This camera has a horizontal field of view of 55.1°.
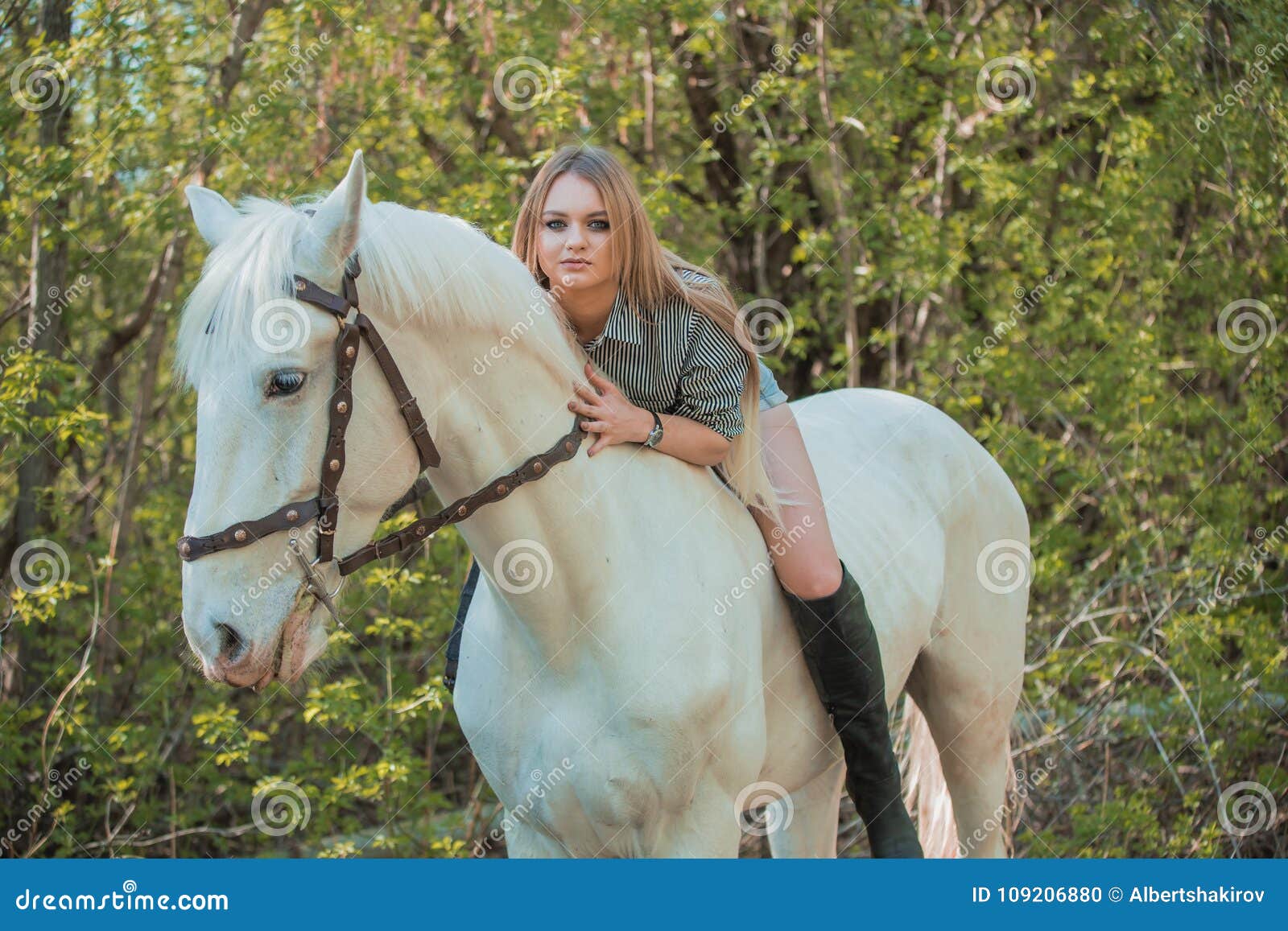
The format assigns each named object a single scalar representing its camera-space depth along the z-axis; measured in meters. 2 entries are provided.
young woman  2.68
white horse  2.11
